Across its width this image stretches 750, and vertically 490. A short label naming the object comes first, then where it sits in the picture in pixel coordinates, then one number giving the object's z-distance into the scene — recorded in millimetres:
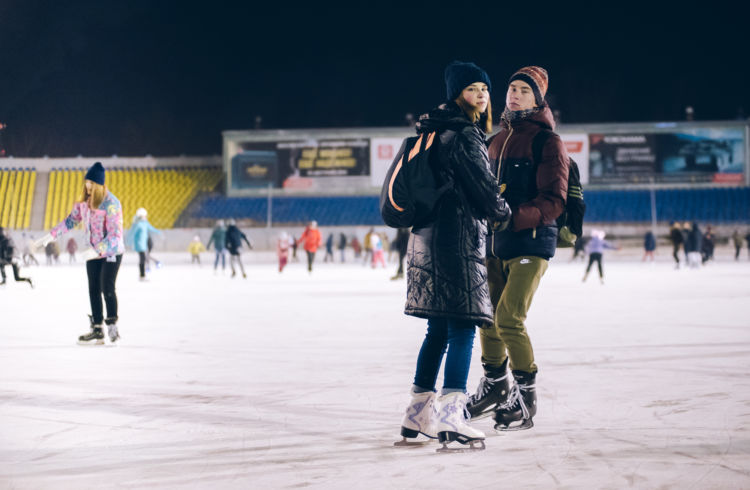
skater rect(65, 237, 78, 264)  41003
